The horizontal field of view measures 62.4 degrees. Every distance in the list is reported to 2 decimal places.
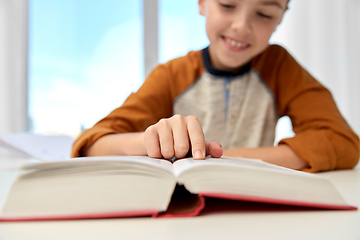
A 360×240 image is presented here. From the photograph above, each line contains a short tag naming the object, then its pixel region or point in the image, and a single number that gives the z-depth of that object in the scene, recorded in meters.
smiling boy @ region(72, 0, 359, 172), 0.59
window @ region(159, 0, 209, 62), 2.08
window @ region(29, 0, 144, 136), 1.96
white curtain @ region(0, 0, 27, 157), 1.78
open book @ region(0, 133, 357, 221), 0.27
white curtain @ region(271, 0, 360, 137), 1.98
